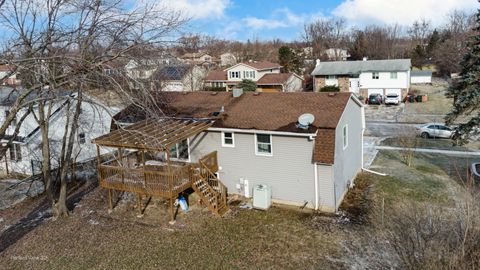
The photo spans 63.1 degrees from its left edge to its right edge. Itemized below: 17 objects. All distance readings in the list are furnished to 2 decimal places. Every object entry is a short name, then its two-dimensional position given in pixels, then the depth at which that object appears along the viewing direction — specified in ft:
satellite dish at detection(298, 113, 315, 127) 48.39
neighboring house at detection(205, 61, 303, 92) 160.56
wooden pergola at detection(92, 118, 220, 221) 46.47
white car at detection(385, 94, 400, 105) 135.33
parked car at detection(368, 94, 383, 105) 138.72
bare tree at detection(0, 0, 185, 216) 32.32
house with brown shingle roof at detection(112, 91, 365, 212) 49.37
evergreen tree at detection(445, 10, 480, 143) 57.41
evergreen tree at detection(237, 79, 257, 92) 151.74
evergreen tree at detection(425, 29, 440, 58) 244.83
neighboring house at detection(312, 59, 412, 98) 143.95
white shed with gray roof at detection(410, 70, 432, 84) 186.19
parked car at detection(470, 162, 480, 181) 59.48
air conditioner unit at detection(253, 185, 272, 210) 50.72
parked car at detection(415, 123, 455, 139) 87.86
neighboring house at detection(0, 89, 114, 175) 73.97
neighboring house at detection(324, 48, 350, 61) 247.60
